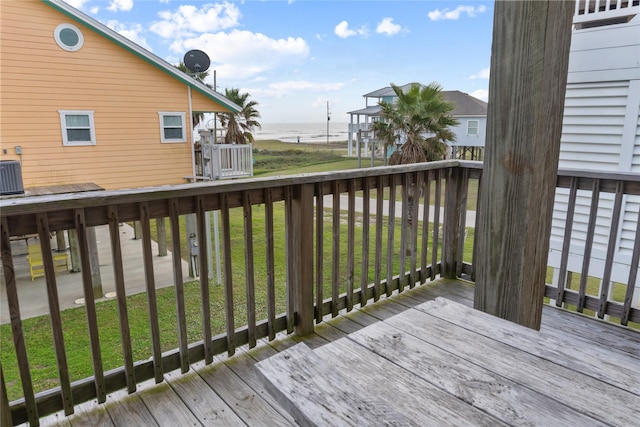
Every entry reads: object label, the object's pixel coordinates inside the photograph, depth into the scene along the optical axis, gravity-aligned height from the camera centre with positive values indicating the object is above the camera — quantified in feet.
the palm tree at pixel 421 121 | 28.37 +1.14
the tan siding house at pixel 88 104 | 22.53 +2.05
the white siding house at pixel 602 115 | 11.28 +0.64
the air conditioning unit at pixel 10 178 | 19.36 -2.02
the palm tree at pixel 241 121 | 41.96 +1.77
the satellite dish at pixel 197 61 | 19.81 +3.74
